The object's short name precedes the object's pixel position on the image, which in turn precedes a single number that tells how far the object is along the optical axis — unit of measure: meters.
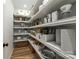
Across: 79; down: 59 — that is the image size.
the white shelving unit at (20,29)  5.04
